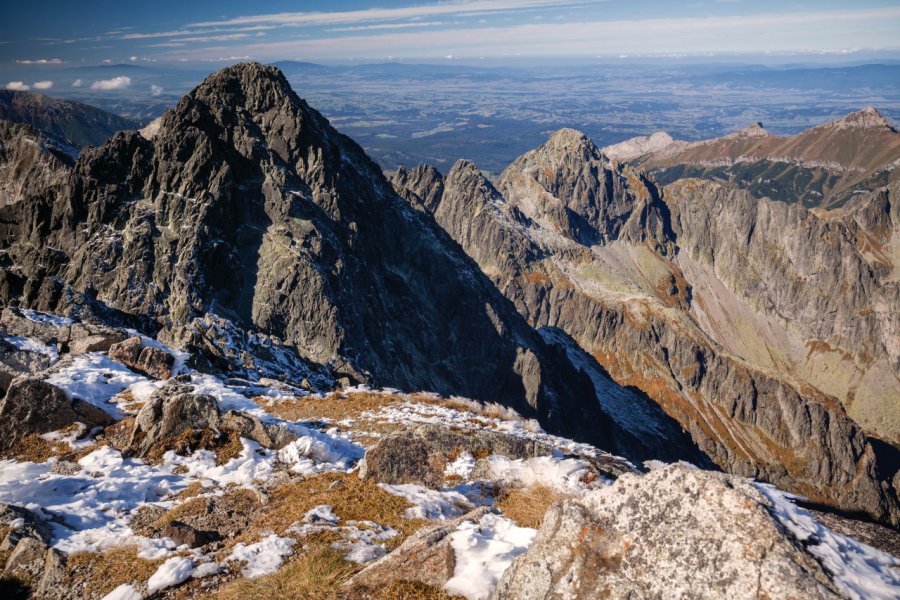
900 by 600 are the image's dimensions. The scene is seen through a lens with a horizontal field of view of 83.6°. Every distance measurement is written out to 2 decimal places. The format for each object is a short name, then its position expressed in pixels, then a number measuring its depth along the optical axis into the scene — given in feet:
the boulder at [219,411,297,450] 76.13
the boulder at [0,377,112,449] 72.54
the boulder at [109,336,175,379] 107.34
